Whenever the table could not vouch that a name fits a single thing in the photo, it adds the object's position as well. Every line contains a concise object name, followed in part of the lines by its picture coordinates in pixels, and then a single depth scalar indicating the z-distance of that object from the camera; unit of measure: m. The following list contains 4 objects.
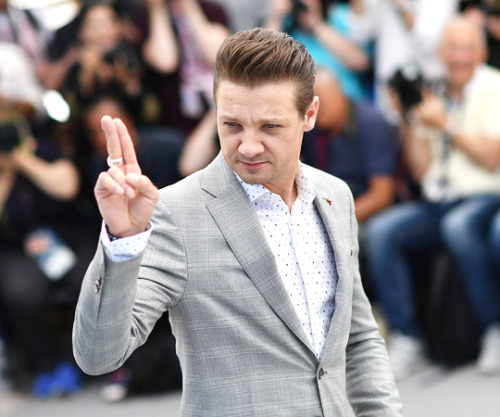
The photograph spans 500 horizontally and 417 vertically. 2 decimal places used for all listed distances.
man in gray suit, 4.14
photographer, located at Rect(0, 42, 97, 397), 10.80
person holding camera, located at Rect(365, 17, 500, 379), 10.02
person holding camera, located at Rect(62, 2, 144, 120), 11.73
